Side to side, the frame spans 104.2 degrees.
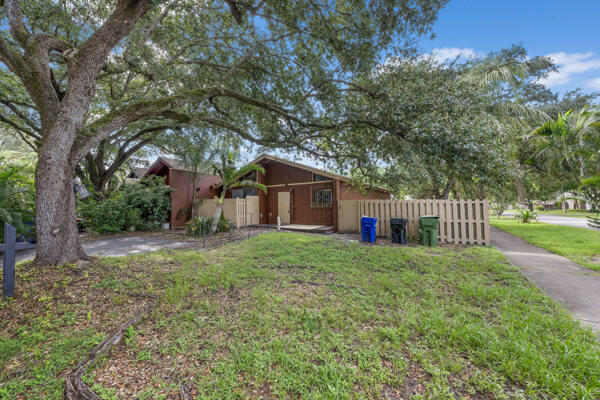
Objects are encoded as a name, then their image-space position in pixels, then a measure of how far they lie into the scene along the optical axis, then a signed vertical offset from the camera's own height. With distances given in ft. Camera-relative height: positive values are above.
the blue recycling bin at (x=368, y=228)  28.19 -3.03
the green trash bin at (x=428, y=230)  25.25 -2.98
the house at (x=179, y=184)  45.06 +4.47
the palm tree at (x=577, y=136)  22.95 +7.04
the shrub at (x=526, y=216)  46.34 -2.97
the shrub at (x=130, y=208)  35.40 -0.25
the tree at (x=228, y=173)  35.06 +4.95
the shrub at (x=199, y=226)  34.37 -3.02
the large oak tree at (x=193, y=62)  14.39 +12.82
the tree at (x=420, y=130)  16.14 +5.92
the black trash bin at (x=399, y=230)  26.91 -3.14
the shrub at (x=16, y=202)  17.67 +0.61
